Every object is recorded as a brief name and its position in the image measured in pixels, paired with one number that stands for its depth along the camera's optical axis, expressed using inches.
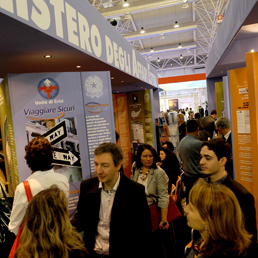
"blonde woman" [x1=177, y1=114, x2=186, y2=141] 300.2
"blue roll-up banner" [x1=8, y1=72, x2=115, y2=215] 101.7
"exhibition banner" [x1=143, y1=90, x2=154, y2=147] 273.1
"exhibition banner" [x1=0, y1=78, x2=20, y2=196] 103.3
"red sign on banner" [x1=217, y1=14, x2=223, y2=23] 318.0
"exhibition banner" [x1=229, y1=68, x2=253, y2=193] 144.6
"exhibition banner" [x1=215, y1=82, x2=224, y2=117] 352.8
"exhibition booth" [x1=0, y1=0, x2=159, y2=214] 87.6
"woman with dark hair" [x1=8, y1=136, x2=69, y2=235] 67.8
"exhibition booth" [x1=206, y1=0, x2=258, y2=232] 119.4
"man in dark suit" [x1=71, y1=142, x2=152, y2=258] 67.5
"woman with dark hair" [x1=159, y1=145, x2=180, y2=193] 147.2
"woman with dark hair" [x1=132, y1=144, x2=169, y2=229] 104.0
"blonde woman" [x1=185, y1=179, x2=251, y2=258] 48.3
